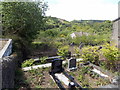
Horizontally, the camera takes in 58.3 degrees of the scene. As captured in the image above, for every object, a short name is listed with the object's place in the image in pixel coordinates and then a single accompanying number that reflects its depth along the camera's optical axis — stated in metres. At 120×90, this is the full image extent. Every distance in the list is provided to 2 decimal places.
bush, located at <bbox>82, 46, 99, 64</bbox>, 7.22
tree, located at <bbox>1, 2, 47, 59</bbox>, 8.09
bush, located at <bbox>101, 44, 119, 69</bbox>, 6.25
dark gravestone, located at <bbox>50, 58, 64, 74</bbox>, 5.86
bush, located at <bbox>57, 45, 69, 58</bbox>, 8.47
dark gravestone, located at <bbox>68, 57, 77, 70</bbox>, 6.50
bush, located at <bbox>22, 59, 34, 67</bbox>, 6.80
